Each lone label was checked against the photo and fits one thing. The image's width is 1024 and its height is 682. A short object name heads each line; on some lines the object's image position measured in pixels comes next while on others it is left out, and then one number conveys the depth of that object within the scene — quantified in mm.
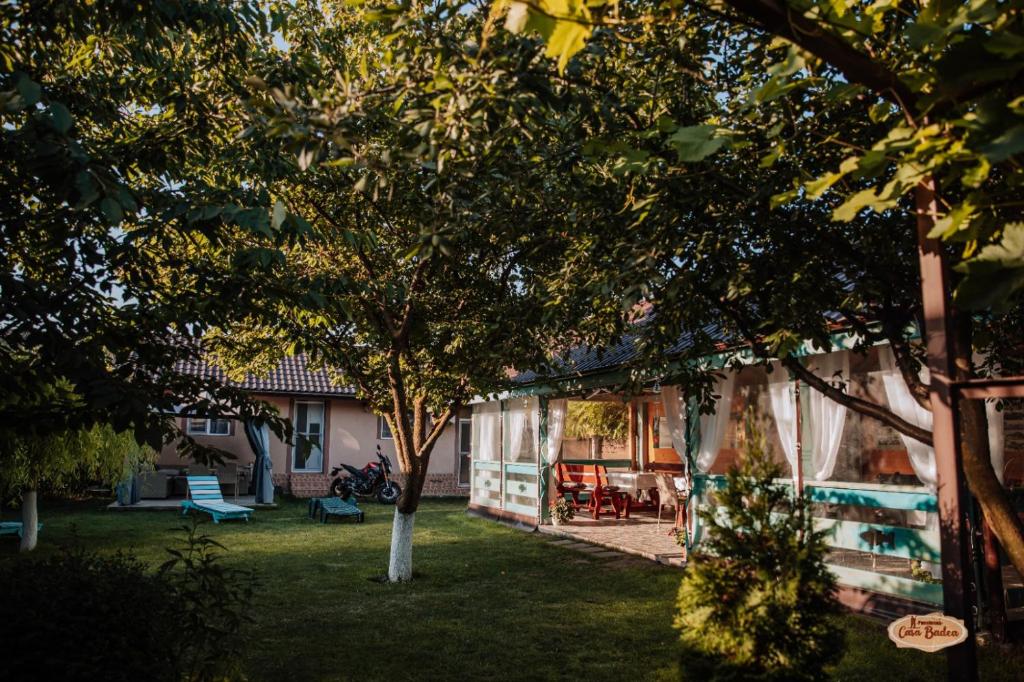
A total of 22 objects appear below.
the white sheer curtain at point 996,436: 7223
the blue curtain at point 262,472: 19578
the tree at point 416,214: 3467
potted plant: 14820
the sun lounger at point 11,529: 12352
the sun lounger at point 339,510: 16016
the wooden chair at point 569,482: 15750
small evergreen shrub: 3314
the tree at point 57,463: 10656
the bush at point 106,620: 3641
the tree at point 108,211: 3420
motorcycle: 20719
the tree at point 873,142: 2232
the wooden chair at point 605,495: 15109
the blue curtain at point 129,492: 18270
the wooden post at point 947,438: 2988
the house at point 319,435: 22219
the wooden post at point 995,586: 6727
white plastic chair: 12938
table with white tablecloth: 14805
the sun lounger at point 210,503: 15742
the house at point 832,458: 7492
